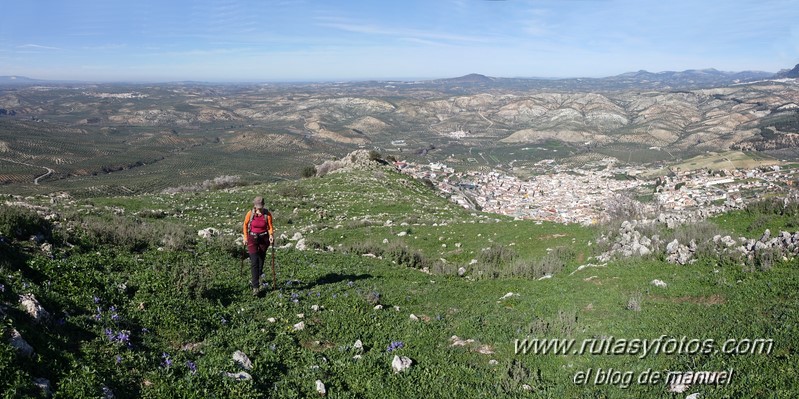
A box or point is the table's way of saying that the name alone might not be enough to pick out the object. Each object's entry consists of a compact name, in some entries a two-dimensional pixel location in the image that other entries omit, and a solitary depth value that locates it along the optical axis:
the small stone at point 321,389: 6.91
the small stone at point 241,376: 6.73
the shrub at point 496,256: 17.16
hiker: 11.16
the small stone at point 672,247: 13.22
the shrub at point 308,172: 51.57
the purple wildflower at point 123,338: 7.05
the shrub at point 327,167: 49.75
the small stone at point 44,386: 5.27
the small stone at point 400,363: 7.76
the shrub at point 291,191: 34.08
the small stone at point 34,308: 6.79
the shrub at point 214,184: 43.44
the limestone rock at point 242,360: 7.24
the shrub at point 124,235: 12.52
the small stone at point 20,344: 5.59
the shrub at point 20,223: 10.64
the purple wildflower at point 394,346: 8.59
